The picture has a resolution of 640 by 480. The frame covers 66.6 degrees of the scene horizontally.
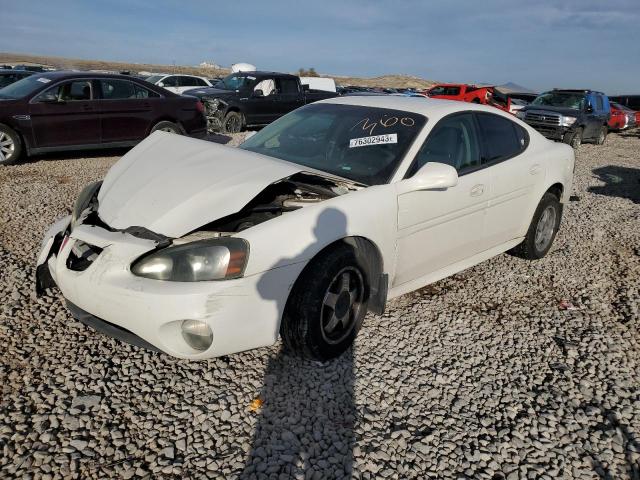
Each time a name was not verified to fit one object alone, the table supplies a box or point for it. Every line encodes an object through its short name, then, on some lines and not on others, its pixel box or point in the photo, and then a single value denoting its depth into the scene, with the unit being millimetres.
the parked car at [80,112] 7727
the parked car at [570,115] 14305
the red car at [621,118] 19672
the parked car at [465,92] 19234
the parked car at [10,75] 13761
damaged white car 2443
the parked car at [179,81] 17312
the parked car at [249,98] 12648
